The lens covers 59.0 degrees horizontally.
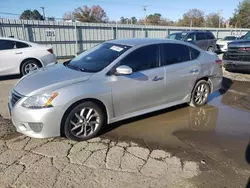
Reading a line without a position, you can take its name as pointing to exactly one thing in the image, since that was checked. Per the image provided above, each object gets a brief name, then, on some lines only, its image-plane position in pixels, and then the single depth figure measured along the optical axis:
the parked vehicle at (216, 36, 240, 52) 17.50
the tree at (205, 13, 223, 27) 60.52
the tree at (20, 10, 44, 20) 56.02
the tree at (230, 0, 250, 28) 48.50
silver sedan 3.23
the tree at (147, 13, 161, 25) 63.74
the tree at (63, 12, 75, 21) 57.85
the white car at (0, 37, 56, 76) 7.39
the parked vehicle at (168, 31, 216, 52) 14.02
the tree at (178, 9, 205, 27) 60.47
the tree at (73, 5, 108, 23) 56.12
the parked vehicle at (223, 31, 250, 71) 8.10
